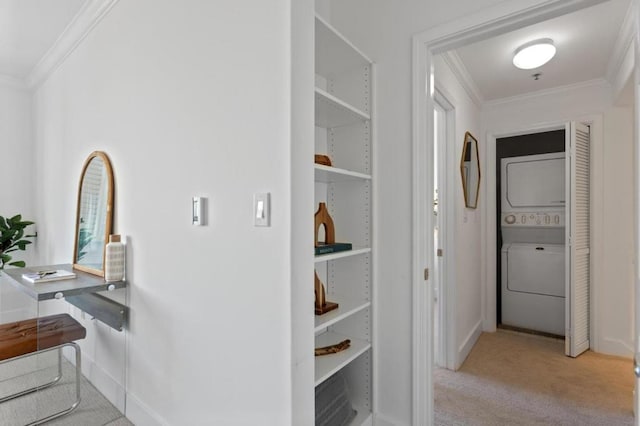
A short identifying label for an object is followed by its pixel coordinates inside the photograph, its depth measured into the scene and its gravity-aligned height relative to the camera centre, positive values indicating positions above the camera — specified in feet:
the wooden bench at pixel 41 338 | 6.08 -2.44
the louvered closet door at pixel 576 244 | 9.46 -0.98
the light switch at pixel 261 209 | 3.74 +0.03
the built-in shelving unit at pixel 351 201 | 5.53 +0.20
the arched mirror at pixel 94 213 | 6.66 -0.02
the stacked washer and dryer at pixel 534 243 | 11.61 -1.24
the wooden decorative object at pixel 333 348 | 5.20 -2.24
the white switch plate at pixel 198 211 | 4.59 +0.01
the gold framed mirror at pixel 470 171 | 9.89 +1.28
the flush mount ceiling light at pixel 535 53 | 7.69 +3.79
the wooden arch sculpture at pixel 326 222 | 5.35 -0.17
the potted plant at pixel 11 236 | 9.24 -0.71
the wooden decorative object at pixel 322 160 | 5.00 +0.80
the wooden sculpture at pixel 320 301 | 5.10 -1.42
